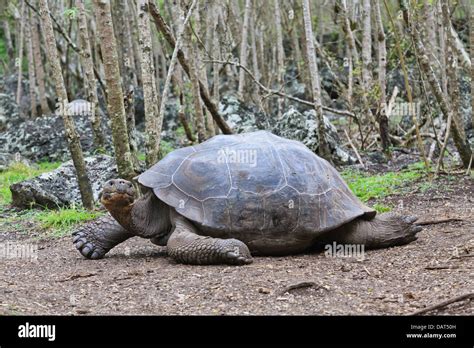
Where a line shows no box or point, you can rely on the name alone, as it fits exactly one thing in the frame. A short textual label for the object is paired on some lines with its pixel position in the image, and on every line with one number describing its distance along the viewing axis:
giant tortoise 6.83
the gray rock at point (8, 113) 19.89
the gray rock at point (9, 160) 15.24
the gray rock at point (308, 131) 13.80
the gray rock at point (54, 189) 10.88
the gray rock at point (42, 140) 16.41
